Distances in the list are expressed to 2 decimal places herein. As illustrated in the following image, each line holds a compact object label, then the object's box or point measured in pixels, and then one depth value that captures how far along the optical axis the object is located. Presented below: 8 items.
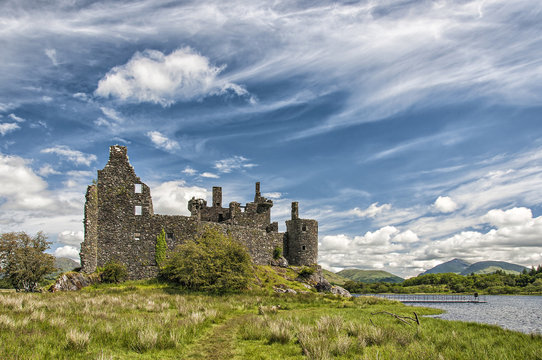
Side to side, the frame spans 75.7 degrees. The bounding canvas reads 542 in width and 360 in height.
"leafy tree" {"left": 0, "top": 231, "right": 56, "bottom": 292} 32.72
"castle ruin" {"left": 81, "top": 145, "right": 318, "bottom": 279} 30.97
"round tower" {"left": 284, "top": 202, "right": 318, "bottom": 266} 48.78
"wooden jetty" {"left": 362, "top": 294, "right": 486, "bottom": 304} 64.44
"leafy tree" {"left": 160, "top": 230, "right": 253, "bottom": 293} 28.87
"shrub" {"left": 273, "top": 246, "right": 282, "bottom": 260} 45.81
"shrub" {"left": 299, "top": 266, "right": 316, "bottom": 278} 42.59
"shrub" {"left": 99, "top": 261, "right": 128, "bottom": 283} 30.14
